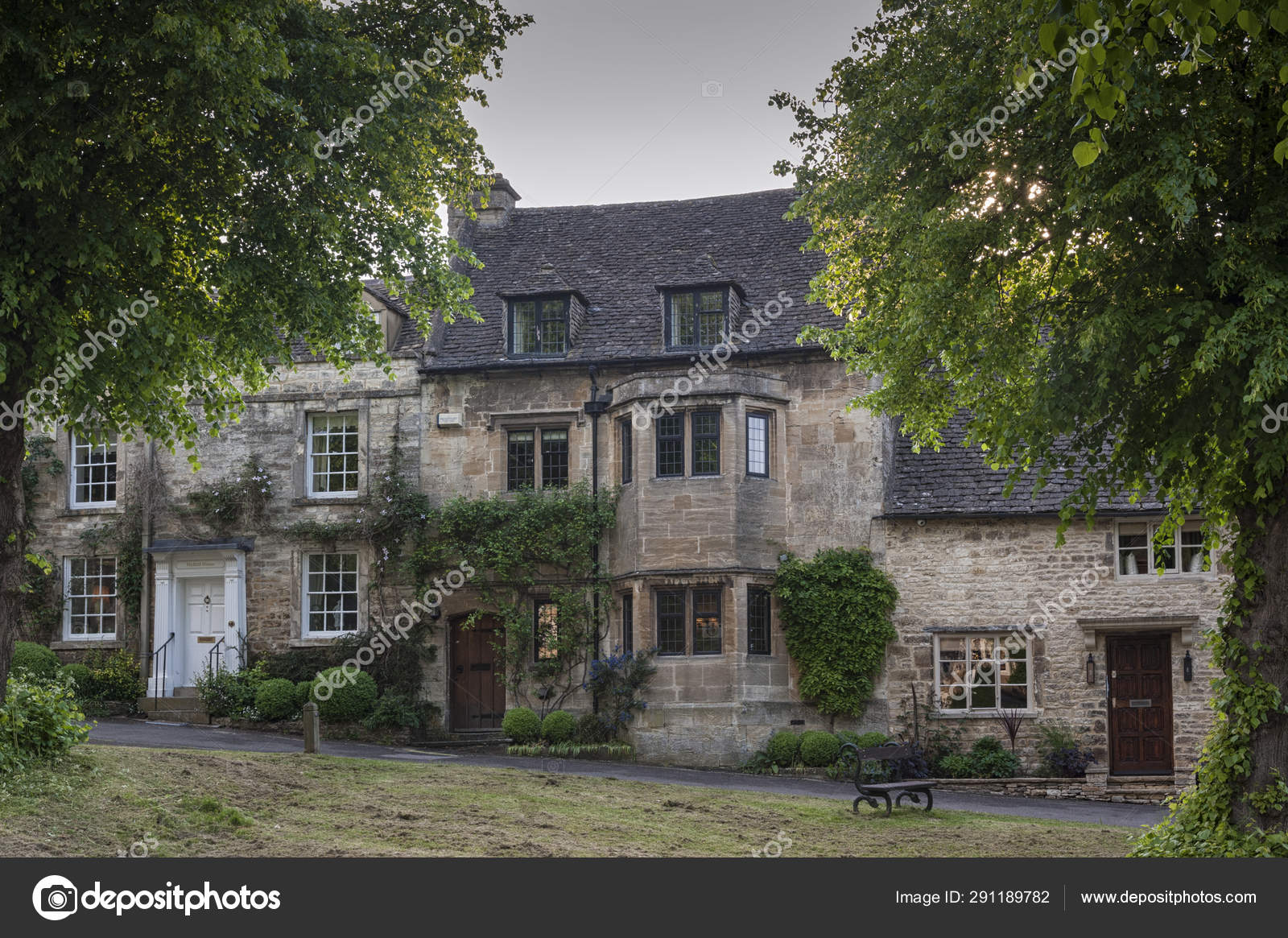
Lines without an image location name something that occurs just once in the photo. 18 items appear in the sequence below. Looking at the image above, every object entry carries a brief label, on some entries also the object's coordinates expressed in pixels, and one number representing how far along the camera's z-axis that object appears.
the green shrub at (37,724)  13.58
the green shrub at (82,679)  26.16
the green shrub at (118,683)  26.56
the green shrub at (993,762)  23.16
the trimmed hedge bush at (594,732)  24.66
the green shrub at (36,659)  25.59
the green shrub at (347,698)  25.17
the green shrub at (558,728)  24.31
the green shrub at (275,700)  25.19
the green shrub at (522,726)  24.44
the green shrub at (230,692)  25.53
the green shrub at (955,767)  23.08
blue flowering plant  24.50
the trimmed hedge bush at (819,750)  23.22
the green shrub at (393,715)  25.20
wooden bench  17.12
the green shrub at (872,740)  22.08
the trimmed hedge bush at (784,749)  23.55
